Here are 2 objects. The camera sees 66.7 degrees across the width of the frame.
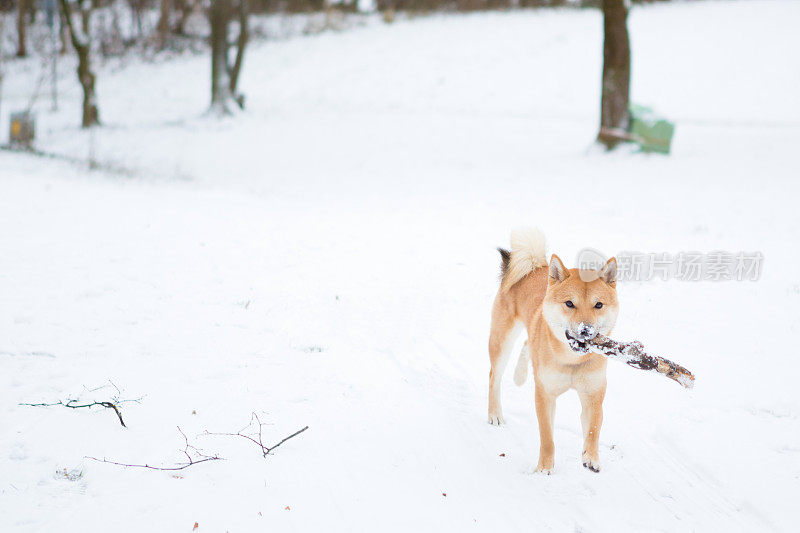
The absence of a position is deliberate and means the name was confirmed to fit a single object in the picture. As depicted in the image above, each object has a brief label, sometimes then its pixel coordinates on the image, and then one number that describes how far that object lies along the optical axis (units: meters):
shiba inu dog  3.42
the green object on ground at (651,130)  13.20
